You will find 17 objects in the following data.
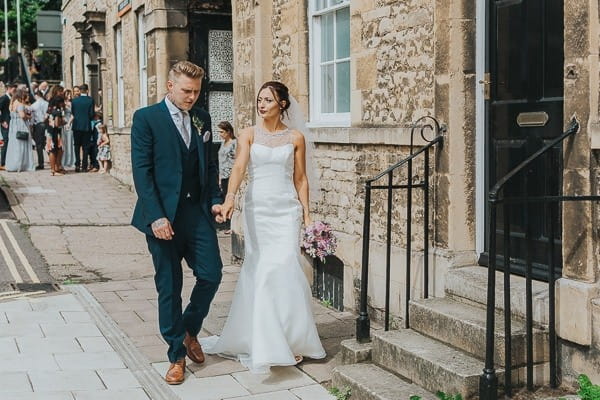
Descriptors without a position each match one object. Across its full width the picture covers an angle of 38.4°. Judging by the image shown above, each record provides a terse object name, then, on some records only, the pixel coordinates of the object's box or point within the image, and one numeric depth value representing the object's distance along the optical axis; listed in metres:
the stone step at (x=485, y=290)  5.13
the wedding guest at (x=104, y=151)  19.17
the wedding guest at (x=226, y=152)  11.80
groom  5.55
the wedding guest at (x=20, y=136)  17.80
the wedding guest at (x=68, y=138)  19.92
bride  5.84
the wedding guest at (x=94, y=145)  19.64
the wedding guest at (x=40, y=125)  18.75
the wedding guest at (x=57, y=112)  18.22
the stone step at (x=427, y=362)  4.77
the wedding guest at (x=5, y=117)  18.00
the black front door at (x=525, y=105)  5.34
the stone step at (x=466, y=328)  4.98
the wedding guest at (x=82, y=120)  18.44
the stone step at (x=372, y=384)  4.98
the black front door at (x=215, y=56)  13.68
